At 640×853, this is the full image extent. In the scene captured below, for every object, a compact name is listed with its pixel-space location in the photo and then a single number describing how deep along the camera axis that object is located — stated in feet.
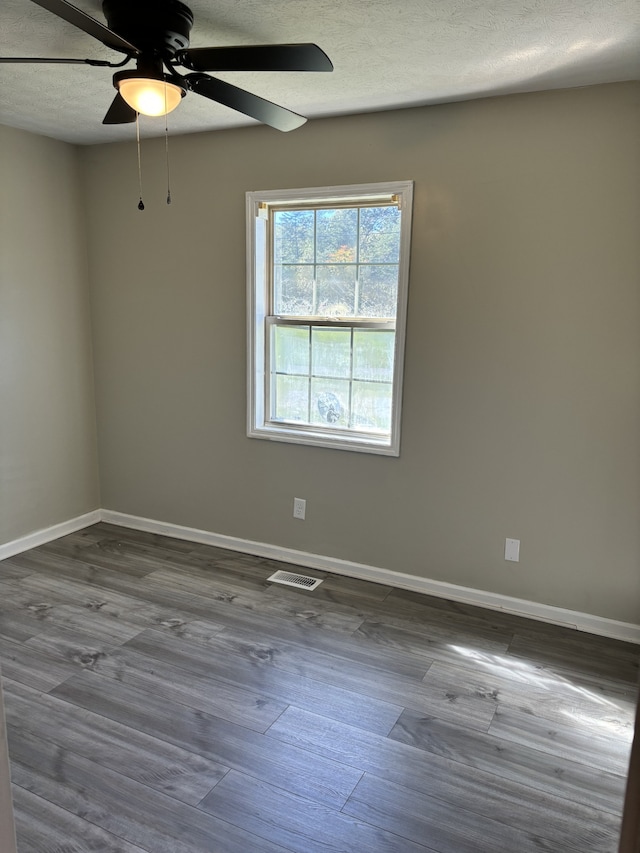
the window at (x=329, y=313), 10.30
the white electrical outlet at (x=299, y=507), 11.52
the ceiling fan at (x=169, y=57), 5.65
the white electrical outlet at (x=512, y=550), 9.78
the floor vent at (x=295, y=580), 10.82
